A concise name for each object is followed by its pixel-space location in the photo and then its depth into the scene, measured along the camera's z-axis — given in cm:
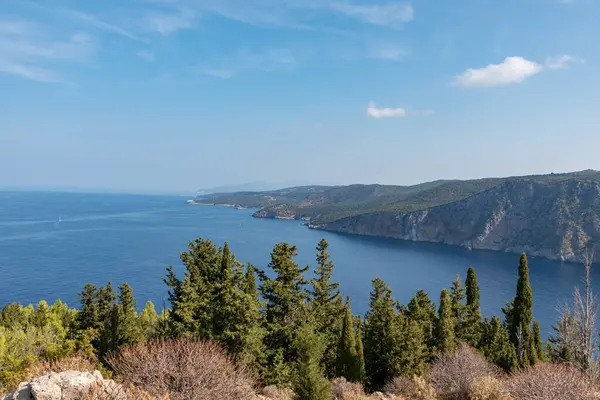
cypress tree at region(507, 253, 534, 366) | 4281
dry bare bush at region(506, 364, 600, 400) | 1855
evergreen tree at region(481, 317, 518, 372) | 4059
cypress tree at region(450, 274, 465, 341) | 4350
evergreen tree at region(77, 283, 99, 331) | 4512
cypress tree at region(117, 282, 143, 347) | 4047
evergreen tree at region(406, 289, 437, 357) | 4128
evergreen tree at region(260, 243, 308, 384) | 3056
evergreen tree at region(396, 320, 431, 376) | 3338
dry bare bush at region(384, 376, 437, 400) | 2452
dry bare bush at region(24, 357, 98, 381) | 1725
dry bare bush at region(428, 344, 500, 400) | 2495
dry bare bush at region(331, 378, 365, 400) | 2479
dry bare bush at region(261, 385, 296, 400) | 2509
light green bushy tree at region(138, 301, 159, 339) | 4604
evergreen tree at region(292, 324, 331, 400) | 2325
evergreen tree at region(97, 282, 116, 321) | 4616
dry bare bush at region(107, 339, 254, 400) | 1705
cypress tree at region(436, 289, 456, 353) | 3891
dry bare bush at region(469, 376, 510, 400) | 2205
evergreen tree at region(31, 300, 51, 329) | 4841
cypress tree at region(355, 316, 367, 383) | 3522
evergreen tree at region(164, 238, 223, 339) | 2983
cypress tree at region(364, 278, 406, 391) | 3441
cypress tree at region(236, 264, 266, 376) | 2695
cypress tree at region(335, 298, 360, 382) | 3528
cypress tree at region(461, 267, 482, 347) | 4362
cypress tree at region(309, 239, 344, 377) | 3826
